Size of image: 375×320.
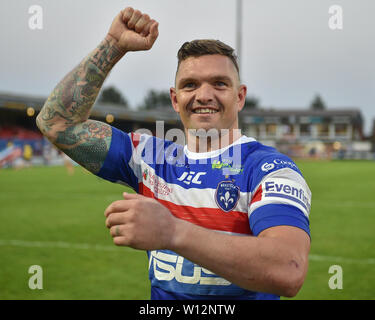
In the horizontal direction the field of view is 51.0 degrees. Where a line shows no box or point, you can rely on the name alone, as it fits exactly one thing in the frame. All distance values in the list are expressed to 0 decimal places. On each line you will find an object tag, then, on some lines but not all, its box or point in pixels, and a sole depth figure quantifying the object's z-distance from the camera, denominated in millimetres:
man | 1684
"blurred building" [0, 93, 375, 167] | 35844
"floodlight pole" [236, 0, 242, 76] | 12452
